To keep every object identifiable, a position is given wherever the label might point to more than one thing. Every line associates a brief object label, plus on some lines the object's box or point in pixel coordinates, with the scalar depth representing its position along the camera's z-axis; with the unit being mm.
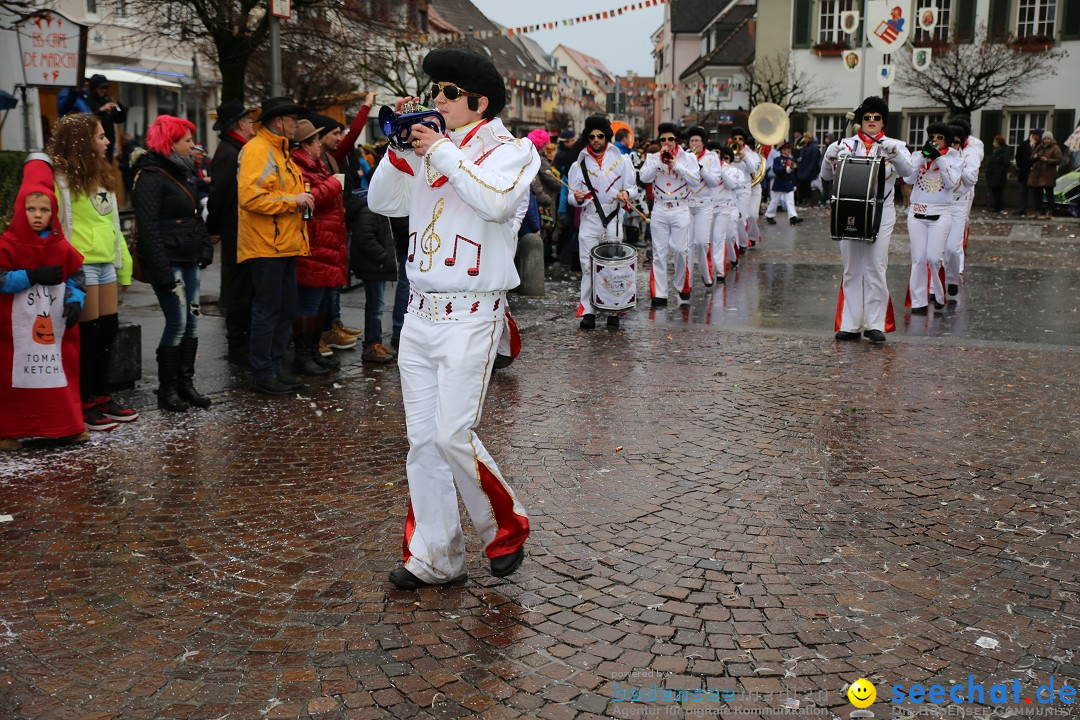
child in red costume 6477
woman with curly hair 6762
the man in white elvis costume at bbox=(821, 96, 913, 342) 10102
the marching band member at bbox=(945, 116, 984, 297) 12047
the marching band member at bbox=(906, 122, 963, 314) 12016
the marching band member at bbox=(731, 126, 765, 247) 16734
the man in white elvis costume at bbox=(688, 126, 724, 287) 13516
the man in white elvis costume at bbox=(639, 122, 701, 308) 12328
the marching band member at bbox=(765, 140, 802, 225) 25212
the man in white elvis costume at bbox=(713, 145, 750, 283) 13828
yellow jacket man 7730
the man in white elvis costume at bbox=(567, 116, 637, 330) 11156
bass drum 9953
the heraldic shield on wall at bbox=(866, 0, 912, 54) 22956
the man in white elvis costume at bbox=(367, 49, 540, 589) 4406
